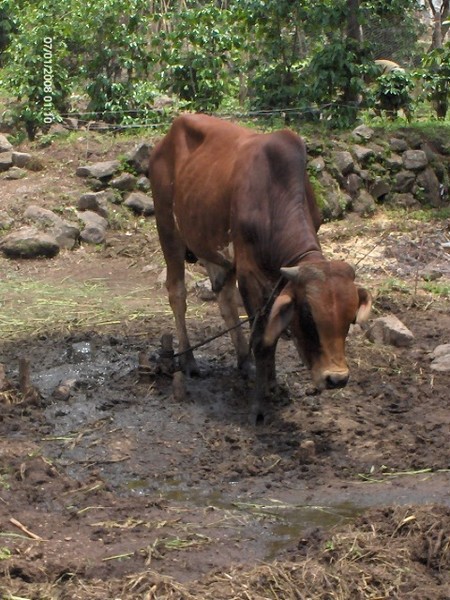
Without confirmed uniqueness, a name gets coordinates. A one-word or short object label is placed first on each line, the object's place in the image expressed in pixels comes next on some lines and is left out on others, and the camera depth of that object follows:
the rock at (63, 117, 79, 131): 14.75
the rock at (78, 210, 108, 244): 11.52
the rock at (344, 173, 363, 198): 12.76
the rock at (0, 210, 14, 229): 11.55
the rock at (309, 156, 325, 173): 12.50
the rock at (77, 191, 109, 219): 11.91
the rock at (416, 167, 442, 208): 13.11
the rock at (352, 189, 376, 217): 12.70
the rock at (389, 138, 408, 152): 13.41
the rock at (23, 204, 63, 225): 11.48
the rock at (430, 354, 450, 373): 7.84
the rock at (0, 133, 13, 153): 13.56
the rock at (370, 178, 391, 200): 12.95
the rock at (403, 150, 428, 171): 13.24
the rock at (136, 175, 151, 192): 12.39
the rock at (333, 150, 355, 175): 12.77
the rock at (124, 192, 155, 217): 12.09
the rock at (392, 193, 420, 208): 12.97
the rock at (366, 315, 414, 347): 8.36
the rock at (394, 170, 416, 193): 13.06
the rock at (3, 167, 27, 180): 12.84
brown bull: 6.11
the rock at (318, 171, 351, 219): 12.23
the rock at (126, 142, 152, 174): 12.46
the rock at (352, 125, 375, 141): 13.47
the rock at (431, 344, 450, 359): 8.05
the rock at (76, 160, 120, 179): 12.44
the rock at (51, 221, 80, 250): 11.34
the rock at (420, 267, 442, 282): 10.33
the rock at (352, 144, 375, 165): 13.09
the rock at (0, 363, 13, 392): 7.25
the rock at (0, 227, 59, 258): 11.12
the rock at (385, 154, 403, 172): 13.16
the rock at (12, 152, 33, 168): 13.08
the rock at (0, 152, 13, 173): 13.07
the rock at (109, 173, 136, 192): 12.27
